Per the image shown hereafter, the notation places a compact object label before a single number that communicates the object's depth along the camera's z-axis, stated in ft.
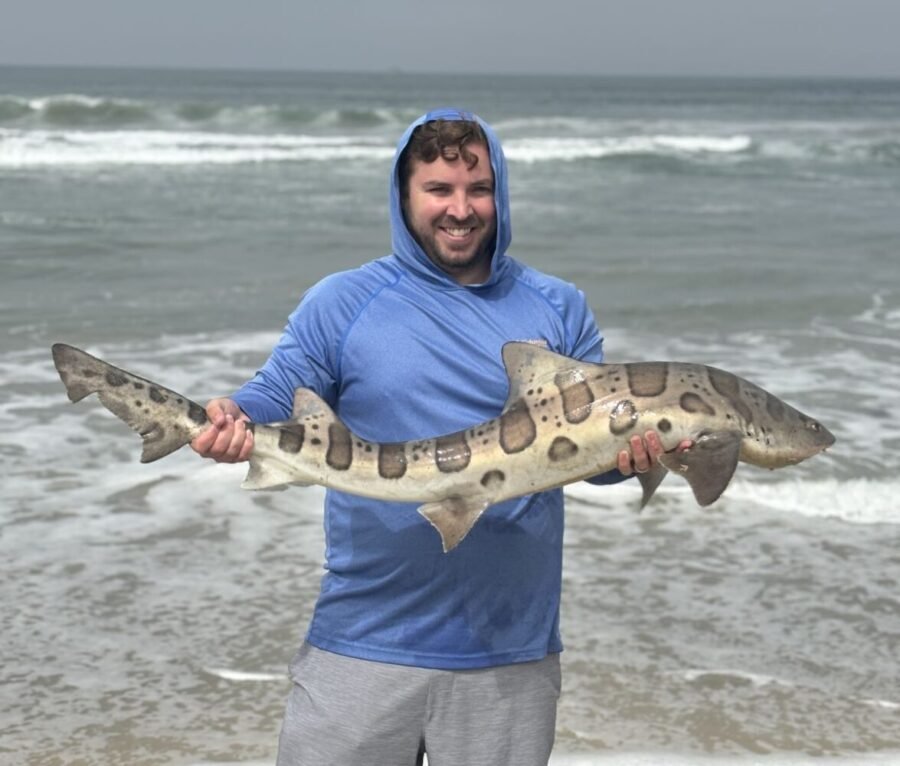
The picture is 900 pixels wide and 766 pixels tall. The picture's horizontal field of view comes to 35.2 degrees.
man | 11.55
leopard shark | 11.03
